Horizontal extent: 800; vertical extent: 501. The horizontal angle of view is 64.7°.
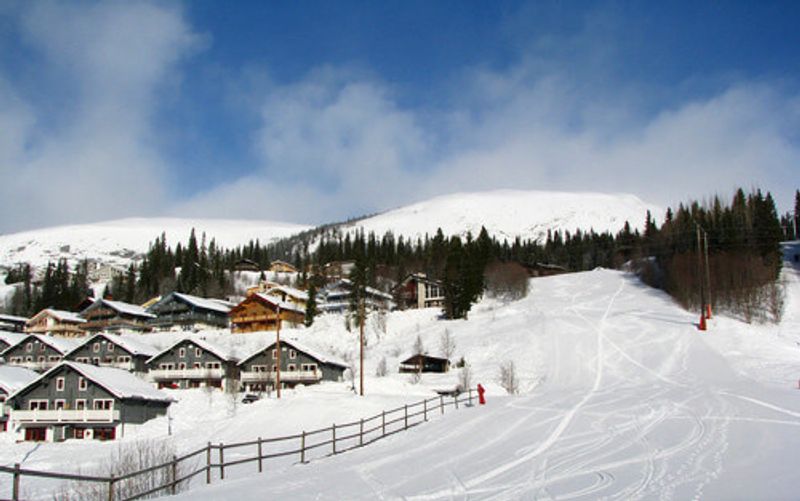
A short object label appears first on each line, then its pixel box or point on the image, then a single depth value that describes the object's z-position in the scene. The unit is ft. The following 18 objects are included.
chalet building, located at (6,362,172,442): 173.37
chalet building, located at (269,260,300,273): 578.29
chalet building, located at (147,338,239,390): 233.55
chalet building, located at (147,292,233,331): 336.49
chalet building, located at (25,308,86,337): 347.97
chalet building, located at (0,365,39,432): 182.29
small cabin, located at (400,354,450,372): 206.59
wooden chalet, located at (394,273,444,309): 347.77
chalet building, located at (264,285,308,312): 360.48
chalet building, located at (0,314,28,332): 368.89
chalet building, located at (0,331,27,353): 280.92
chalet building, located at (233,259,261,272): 564.71
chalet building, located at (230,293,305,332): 316.60
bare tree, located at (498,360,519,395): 155.02
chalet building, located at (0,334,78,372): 263.49
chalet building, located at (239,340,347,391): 218.59
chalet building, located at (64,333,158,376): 246.68
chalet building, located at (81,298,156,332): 339.16
